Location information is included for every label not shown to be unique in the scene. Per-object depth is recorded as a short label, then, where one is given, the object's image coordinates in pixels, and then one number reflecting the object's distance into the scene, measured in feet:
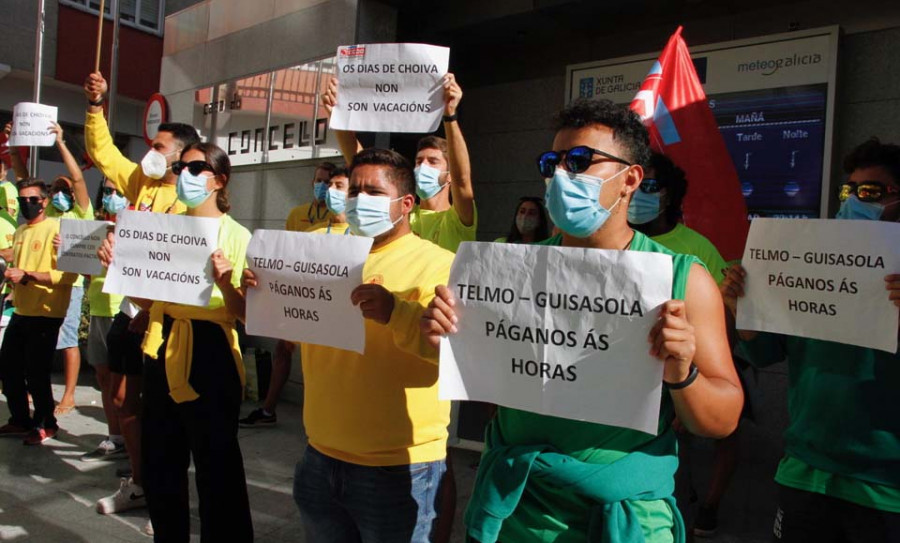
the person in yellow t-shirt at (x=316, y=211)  18.99
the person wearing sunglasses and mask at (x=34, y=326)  19.71
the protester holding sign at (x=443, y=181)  11.19
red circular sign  26.86
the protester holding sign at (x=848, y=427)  6.87
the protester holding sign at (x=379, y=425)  7.47
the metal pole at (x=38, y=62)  30.99
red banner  11.73
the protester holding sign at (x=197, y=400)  10.48
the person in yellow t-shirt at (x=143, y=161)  13.00
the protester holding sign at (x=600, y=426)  5.33
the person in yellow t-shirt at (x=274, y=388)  21.52
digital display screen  17.21
